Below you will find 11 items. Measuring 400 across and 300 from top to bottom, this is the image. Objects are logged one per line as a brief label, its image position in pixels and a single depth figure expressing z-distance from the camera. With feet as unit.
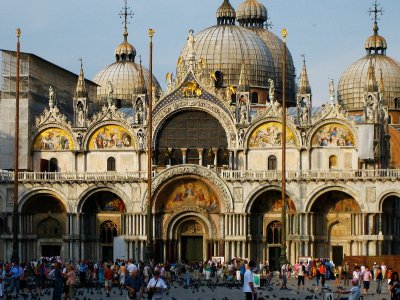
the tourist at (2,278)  192.75
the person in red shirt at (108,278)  211.20
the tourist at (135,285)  154.61
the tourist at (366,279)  213.66
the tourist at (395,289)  161.05
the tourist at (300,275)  226.38
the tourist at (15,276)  195.83
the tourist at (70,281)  182.70
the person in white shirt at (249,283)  158.81
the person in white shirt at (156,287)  145.79
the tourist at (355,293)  152.66
